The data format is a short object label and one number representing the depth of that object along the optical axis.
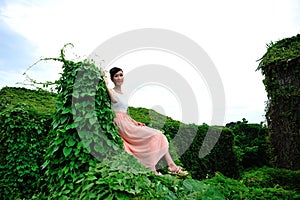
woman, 4.80
